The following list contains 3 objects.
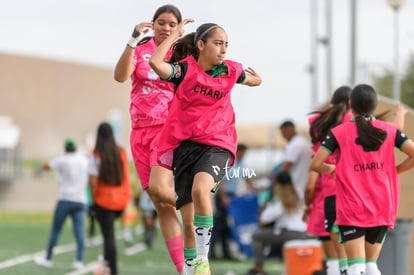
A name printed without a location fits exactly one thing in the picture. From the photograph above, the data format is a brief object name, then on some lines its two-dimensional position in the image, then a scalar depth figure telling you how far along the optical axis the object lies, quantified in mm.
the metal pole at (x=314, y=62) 56653
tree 63519
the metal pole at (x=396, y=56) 25564
